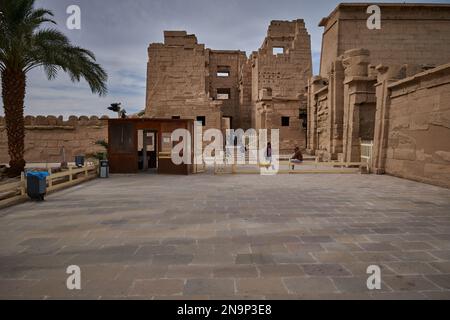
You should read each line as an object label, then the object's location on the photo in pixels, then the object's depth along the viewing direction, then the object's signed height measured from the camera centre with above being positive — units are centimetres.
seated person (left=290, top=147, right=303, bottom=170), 1441 -73
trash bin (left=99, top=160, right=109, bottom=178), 1234 -124
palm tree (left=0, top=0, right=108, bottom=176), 1055 +308
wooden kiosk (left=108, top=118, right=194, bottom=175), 1328 -17
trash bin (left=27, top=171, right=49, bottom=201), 765 -116
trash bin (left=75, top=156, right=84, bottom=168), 1315 -100
